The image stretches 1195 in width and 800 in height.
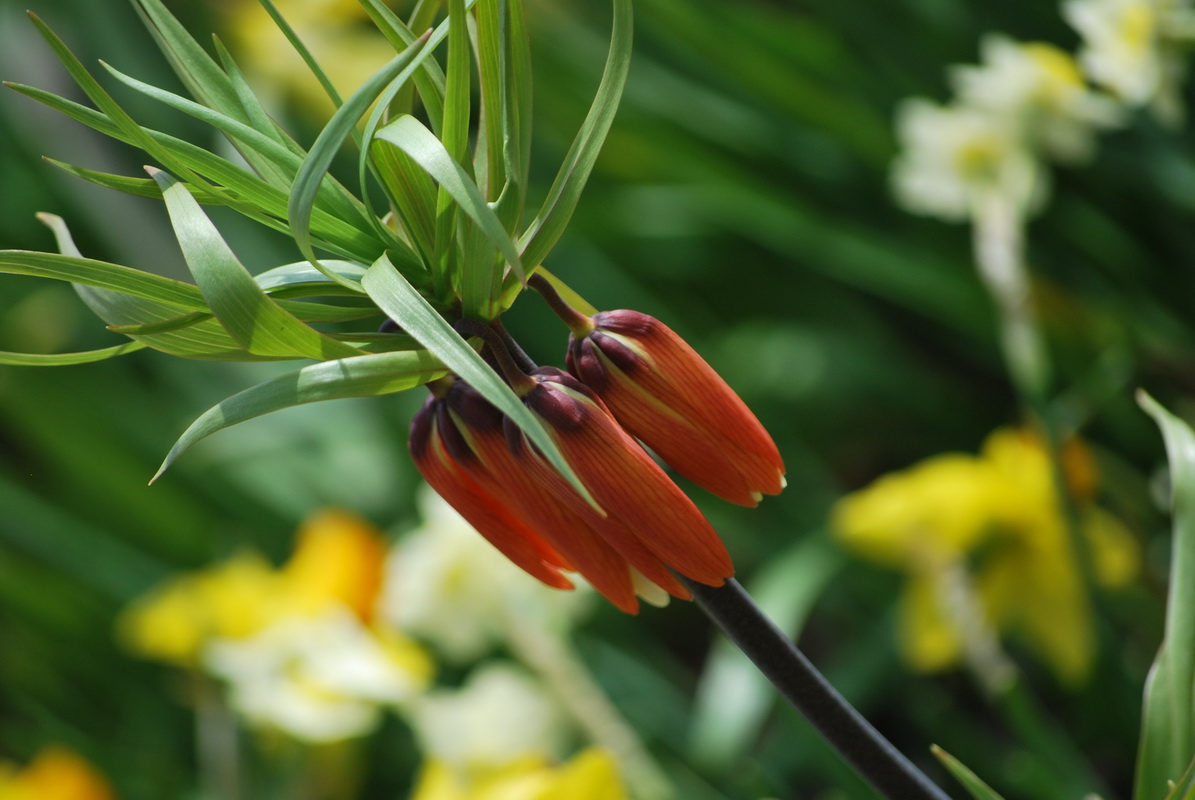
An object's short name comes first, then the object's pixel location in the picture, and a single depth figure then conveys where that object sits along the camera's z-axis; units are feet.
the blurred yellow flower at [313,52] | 10.42
